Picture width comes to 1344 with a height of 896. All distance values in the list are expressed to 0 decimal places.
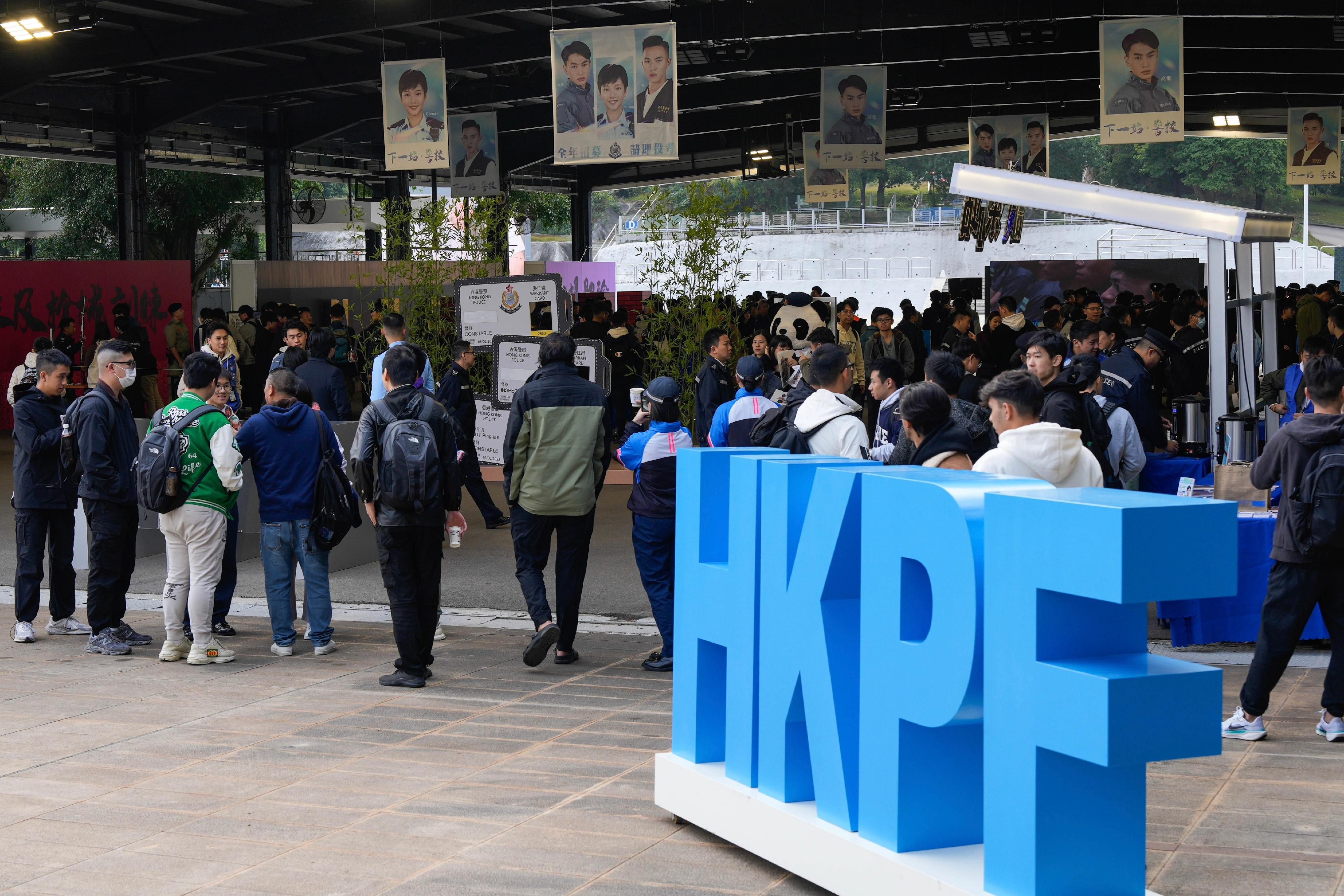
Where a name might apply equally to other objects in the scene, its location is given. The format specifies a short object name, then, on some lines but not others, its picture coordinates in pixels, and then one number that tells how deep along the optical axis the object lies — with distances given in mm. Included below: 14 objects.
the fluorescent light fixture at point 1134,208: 6285
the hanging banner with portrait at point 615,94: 11961
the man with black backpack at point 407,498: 5980
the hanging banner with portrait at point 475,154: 19172
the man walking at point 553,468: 6336
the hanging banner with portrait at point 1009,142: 17578
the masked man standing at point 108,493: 6746
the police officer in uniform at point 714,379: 9336
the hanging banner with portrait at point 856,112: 15625
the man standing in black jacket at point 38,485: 6980
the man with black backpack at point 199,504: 6406
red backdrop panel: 17656
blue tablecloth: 6387
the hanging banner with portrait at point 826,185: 19000
